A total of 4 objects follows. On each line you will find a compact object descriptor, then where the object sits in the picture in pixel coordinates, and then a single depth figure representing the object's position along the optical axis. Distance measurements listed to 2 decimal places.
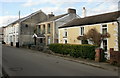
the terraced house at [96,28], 12.47
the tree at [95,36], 13.01
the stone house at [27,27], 26.15
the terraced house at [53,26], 21.84
